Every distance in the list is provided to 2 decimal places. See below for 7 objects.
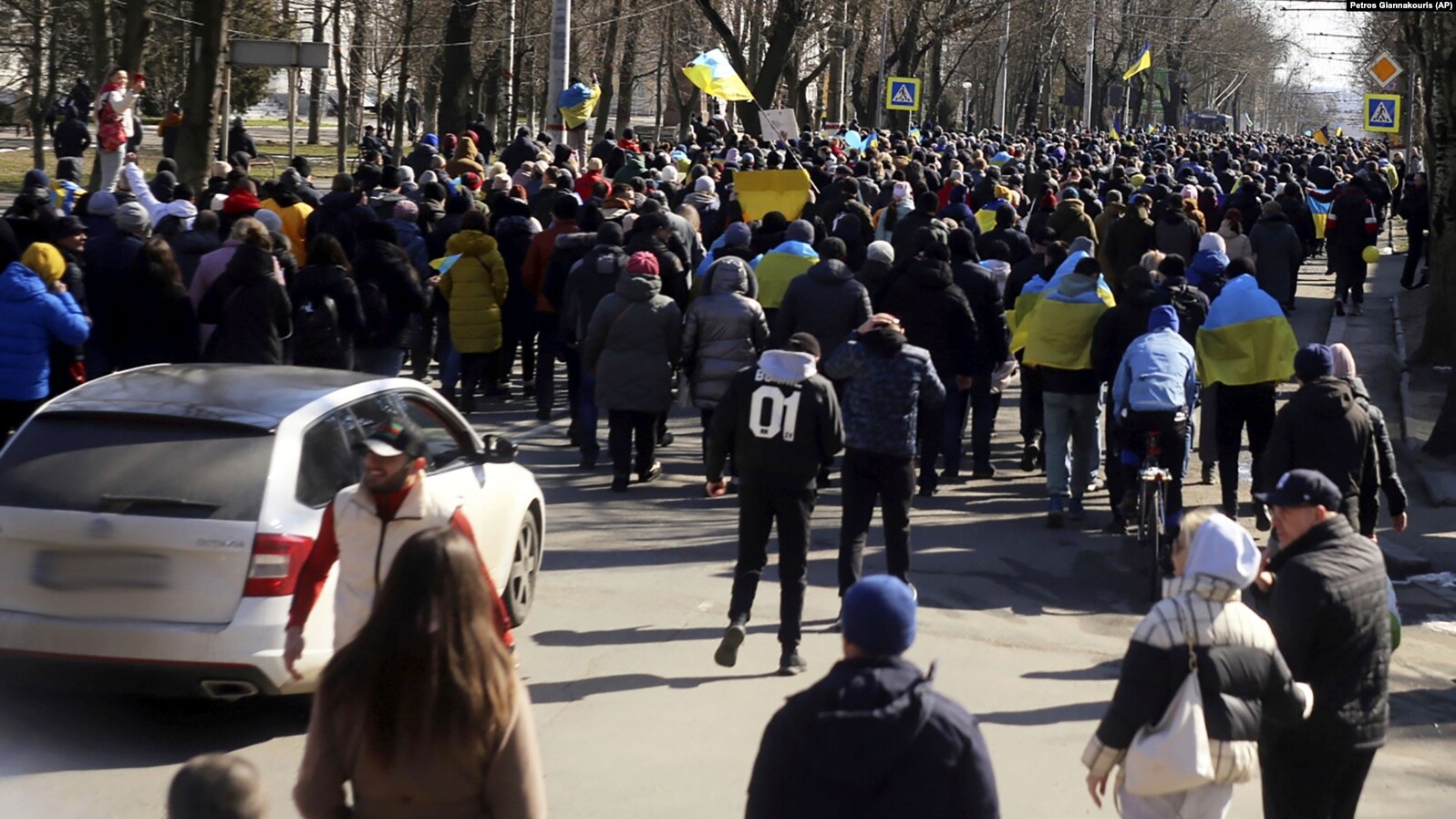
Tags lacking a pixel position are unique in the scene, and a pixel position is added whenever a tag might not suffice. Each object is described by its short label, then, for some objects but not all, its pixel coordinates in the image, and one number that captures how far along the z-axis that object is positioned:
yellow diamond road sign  34.47
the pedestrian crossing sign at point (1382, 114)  40.22
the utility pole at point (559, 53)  29.73
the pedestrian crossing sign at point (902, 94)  46.31
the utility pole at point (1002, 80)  73.50
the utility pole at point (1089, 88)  74.25
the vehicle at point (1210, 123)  108.19
